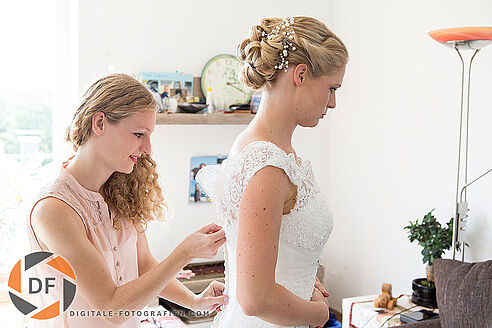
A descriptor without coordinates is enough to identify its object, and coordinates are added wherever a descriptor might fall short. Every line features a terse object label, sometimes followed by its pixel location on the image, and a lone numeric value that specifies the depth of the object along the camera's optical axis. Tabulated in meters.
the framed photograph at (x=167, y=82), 3.56
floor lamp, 2.73
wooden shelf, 3.50
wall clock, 3.80
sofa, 2.41
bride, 1.38
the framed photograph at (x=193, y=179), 3.81
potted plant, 3.09
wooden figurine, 3.13
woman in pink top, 1.50
